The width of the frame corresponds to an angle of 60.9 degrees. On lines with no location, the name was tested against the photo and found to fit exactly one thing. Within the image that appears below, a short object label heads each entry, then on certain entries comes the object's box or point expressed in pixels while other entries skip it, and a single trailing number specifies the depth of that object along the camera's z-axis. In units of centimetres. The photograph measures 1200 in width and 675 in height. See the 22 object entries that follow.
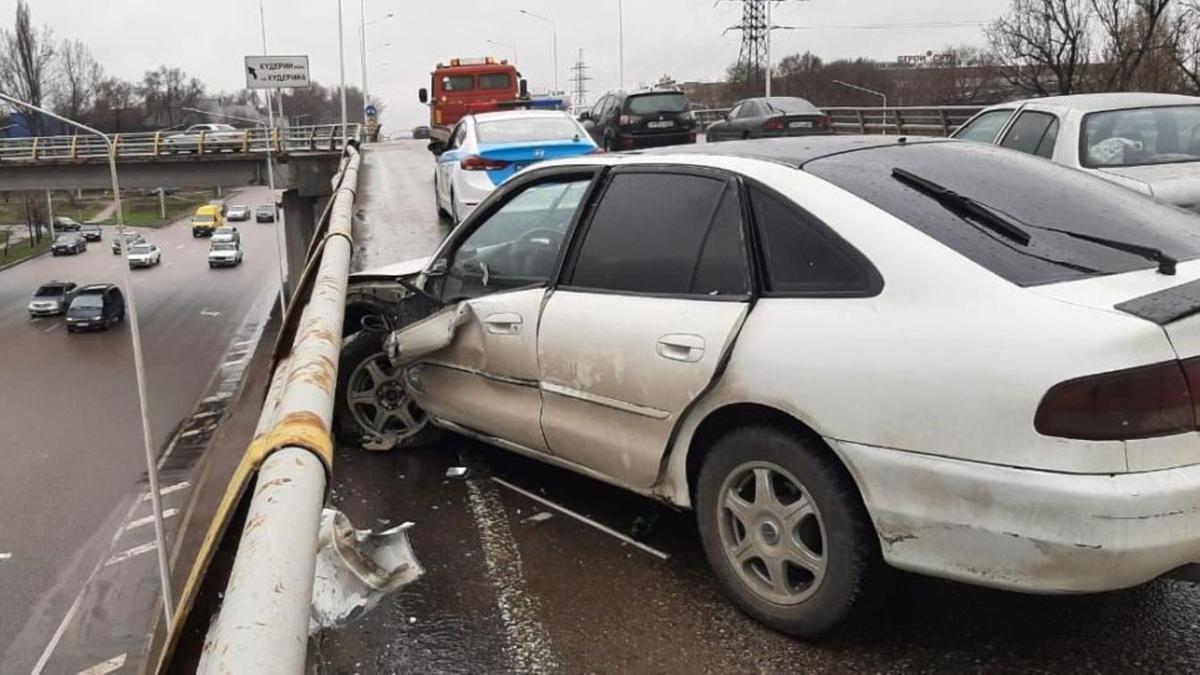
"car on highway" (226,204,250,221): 9169
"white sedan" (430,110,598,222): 1245
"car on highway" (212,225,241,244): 7175
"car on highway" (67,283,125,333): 4944
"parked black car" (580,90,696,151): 2411
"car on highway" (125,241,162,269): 6762
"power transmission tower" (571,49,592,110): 9531
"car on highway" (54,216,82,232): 6971
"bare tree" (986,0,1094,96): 3688
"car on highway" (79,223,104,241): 7548
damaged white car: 270
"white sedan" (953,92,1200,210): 774
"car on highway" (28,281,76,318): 5359
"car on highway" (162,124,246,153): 4728
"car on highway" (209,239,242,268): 6994
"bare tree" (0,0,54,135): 9731
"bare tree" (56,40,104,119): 10000
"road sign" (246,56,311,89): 3562
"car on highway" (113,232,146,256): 6978
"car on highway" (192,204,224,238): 8125
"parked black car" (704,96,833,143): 2377
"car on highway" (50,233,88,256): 7175
